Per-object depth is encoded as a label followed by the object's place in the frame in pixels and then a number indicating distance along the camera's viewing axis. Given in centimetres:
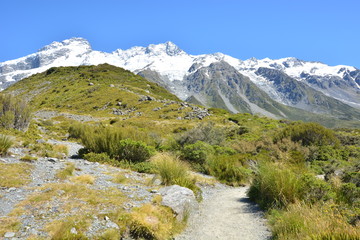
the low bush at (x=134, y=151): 1277
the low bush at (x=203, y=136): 1898
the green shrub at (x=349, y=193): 702
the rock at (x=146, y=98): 6278
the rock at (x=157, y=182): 942
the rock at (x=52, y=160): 1108
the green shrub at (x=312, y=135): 1917
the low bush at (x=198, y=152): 1479
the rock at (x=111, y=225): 540
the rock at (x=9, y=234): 446
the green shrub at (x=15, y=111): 1964
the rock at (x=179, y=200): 694
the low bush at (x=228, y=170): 1247
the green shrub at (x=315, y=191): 702
